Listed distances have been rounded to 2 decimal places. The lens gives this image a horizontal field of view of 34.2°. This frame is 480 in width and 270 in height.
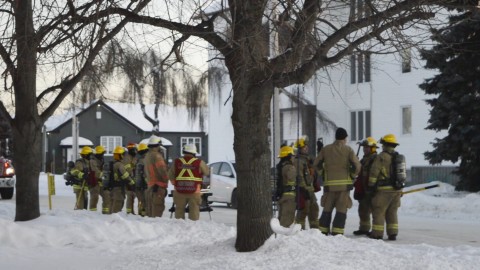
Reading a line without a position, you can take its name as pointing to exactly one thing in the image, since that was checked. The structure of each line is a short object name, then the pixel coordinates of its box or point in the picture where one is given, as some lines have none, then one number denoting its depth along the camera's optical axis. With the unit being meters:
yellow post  19.48
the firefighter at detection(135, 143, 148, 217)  16.67
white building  33.66
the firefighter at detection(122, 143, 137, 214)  17.33
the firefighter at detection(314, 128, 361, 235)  12.66
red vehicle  26.48
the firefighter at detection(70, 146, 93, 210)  18.23
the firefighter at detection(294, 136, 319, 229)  13.44
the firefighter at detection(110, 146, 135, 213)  16.97
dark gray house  68.44
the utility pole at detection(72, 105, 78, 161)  40.96
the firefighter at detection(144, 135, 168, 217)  15.10
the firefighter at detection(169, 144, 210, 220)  13.79
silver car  22.86
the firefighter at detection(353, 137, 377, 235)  13.76
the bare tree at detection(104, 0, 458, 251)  9.02
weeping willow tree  12.81
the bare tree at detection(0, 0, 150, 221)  10.70
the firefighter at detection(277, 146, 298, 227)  13.24
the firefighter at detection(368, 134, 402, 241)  13.27
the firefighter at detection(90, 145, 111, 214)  17.56
